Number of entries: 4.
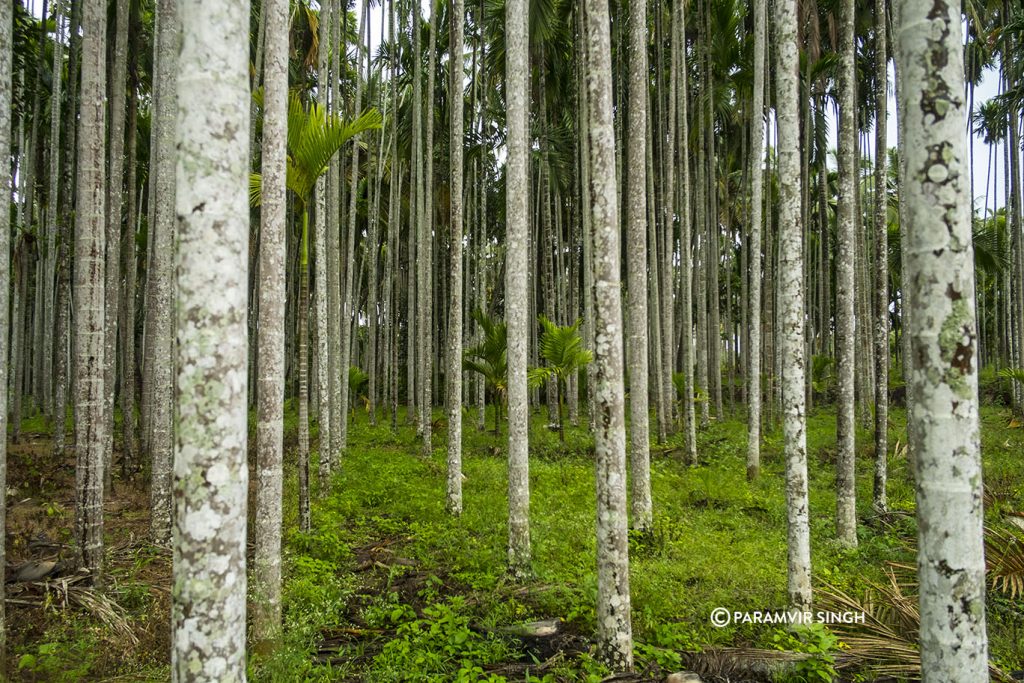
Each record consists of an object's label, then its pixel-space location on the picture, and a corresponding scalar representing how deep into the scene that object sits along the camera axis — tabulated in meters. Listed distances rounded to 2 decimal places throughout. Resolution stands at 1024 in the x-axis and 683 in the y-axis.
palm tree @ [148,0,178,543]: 5.99
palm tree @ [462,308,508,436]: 10.68
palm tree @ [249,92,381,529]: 5.38
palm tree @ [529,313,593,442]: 10.34
